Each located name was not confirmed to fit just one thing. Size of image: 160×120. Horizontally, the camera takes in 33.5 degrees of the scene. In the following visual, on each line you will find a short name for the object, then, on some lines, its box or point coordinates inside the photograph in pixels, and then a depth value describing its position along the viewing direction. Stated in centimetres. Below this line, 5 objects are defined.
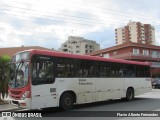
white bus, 1161
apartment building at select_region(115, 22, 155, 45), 8244
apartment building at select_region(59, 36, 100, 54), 11288
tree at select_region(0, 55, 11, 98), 1639
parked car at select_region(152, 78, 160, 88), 3611
